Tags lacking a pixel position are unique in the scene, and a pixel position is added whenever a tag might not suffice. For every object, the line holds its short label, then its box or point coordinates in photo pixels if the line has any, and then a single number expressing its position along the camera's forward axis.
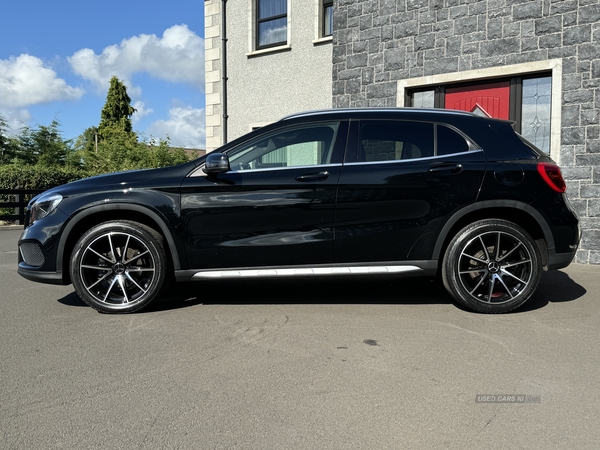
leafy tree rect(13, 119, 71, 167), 26.66
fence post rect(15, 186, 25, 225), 16.21
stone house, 8.09
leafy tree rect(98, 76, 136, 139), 54.97
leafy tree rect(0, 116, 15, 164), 26.12
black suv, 4.84
